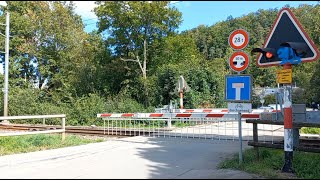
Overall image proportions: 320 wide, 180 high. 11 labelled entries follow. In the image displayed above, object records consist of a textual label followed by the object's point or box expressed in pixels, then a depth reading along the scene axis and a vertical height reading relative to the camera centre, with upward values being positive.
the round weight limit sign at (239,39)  8.33 +1.31
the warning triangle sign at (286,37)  6.95 +1.18
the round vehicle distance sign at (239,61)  8.27 +0.81
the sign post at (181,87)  23.42 +0.63
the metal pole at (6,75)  25.92 +1.51
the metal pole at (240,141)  7.94 -0.97
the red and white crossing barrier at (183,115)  11.00 -0.65
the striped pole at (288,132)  6.99 -0.68
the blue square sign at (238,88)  8.17 +0.19
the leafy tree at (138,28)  25.52 +5.38
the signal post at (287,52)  6.95 +0.86
